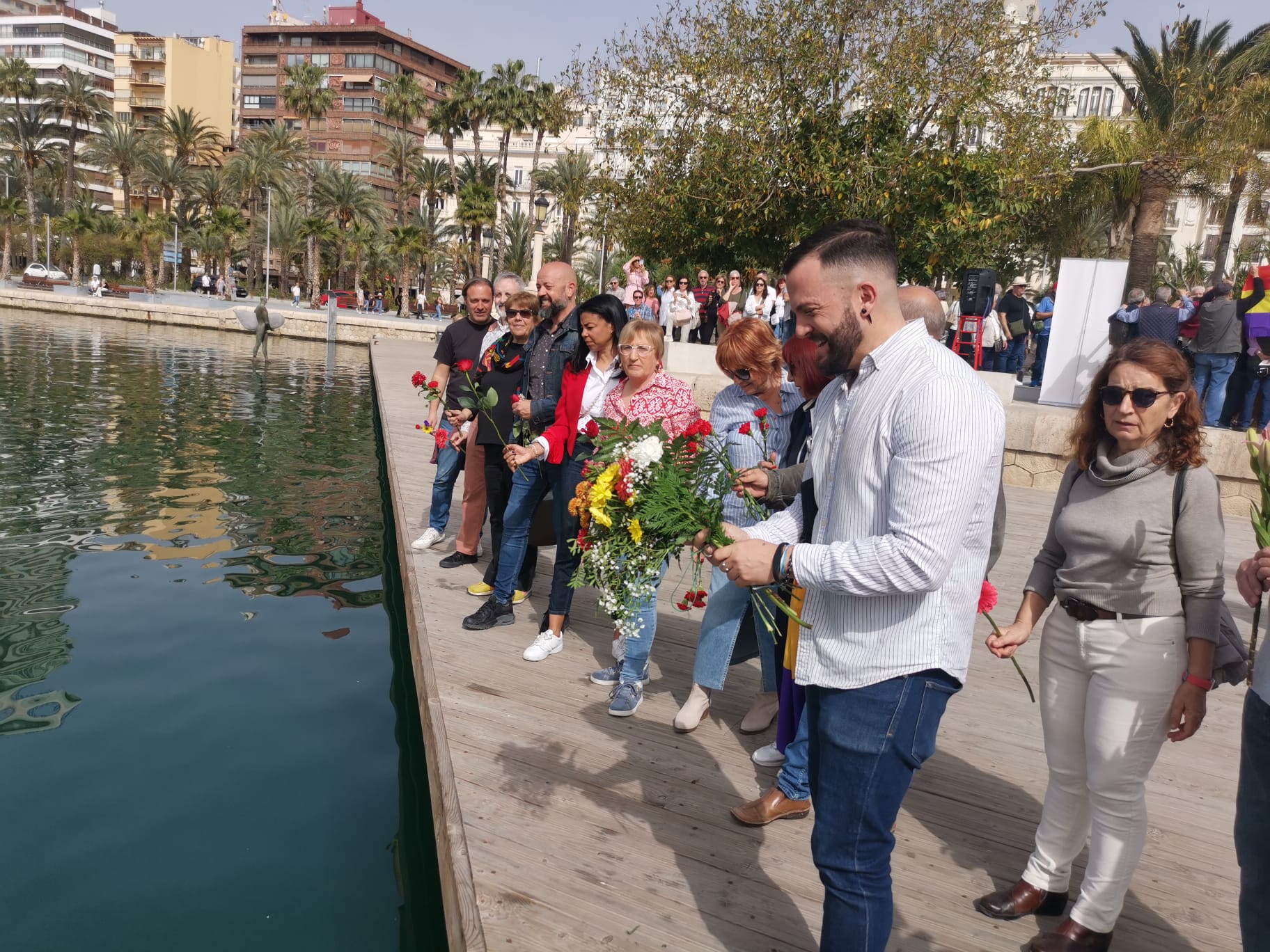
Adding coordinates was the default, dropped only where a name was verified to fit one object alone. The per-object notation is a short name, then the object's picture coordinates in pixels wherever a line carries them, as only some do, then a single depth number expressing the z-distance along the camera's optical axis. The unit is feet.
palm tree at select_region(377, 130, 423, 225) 230.48
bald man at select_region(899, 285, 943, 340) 13.53
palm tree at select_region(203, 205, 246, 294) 201.16
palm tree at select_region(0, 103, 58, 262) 226.52
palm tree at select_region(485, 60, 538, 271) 196.44
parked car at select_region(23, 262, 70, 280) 183.21
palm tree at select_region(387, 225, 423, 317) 201.98
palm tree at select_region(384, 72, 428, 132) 227.20
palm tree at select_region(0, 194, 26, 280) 207.31
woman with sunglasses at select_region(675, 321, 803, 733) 13.97
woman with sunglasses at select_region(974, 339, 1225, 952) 9.27
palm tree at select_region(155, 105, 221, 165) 228.84
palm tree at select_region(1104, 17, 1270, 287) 70.64
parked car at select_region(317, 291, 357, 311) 195.72
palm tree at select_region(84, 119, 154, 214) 223.51
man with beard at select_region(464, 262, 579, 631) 19.15
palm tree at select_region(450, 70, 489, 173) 196.44
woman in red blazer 17.46
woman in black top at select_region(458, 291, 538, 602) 21.08
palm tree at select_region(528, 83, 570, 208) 192.03
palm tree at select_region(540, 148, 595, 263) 170.09
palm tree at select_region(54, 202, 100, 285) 206.69
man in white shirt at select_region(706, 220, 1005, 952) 6.92
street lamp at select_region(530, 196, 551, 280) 73.89
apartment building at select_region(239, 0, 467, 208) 332.19
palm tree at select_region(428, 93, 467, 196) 197.98
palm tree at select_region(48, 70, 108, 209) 235.61
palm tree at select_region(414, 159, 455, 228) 226.17
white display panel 44.55
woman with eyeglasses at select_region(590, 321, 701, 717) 15.52
